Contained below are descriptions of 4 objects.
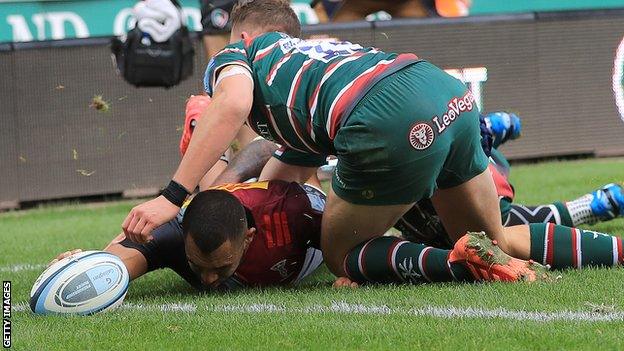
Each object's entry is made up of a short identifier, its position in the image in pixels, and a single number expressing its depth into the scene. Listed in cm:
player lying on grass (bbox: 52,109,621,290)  882
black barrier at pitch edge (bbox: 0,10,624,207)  1817
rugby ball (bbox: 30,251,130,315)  852
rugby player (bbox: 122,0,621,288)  843
